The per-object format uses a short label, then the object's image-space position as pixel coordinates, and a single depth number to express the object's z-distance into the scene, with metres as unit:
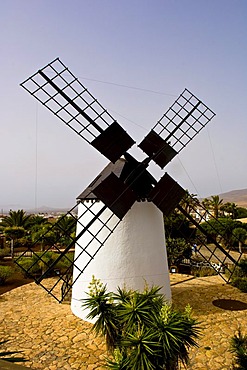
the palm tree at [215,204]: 30.93
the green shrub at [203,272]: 13.55
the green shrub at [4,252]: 18.67
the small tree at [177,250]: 15.38
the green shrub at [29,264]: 13.95
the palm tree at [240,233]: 17.05
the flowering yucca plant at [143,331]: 4.04
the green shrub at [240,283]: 10.65
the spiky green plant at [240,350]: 4.22
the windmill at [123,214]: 8.08
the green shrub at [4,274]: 13.09
